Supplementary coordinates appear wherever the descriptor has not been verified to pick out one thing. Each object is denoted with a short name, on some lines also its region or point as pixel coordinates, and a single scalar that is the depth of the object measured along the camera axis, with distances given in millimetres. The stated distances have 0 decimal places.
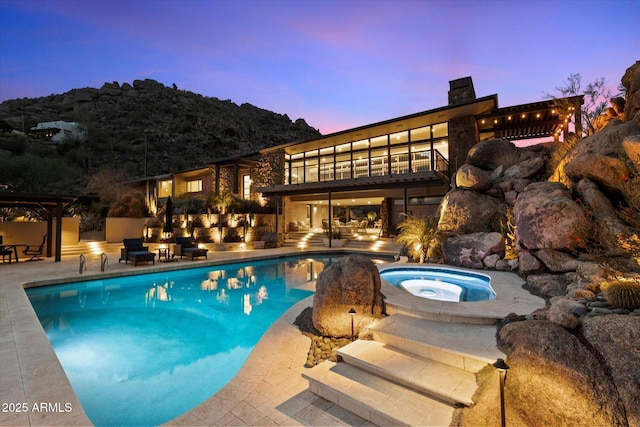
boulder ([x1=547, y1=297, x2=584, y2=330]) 2961
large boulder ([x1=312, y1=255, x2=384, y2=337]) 4566
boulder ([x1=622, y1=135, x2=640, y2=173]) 5238
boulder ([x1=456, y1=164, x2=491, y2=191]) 10773
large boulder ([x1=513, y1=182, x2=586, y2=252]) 6494
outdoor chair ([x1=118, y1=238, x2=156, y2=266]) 10583
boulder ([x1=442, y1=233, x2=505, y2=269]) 8641
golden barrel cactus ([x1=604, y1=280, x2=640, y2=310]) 3191
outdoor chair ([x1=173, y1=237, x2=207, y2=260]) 12352
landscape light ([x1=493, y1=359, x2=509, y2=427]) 2373
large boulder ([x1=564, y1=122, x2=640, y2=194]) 6207
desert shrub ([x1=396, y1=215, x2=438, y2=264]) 10172
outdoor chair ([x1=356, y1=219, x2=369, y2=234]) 19709
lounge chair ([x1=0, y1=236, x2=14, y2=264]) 10852
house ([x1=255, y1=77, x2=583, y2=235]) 14305
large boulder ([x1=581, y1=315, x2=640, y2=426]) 2219
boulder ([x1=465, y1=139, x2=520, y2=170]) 12125
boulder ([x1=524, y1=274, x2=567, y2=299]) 5559
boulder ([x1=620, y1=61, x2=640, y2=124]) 7566
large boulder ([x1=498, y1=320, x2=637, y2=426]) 2262
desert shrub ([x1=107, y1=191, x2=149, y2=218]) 18578
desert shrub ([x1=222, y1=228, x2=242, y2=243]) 17062
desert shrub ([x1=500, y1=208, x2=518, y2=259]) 8337
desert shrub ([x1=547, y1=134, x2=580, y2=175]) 9172
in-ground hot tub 6787
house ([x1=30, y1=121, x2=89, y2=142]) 36938
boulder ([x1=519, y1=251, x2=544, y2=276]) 6879
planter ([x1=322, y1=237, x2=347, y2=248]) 16800
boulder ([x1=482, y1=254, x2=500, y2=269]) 8403
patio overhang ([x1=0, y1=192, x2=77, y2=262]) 10867
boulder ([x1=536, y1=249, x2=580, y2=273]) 6227
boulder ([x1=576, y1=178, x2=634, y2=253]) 5816
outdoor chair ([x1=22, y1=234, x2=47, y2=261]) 12055
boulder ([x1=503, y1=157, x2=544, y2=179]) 10375
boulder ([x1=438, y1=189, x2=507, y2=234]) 9953
